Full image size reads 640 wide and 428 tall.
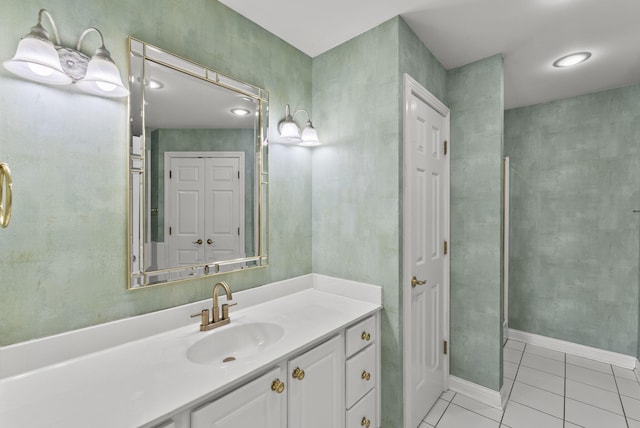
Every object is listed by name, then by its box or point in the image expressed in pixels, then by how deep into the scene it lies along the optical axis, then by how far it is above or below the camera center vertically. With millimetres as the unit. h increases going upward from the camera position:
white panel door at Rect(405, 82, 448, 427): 1802 -263
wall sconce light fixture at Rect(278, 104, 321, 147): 1806 +522
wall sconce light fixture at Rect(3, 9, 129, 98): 915 +515
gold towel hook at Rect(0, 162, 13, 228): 704 +55
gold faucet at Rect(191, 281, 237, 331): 1349 -488
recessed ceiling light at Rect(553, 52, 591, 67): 2076 +1144
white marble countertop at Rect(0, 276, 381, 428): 766 -536
